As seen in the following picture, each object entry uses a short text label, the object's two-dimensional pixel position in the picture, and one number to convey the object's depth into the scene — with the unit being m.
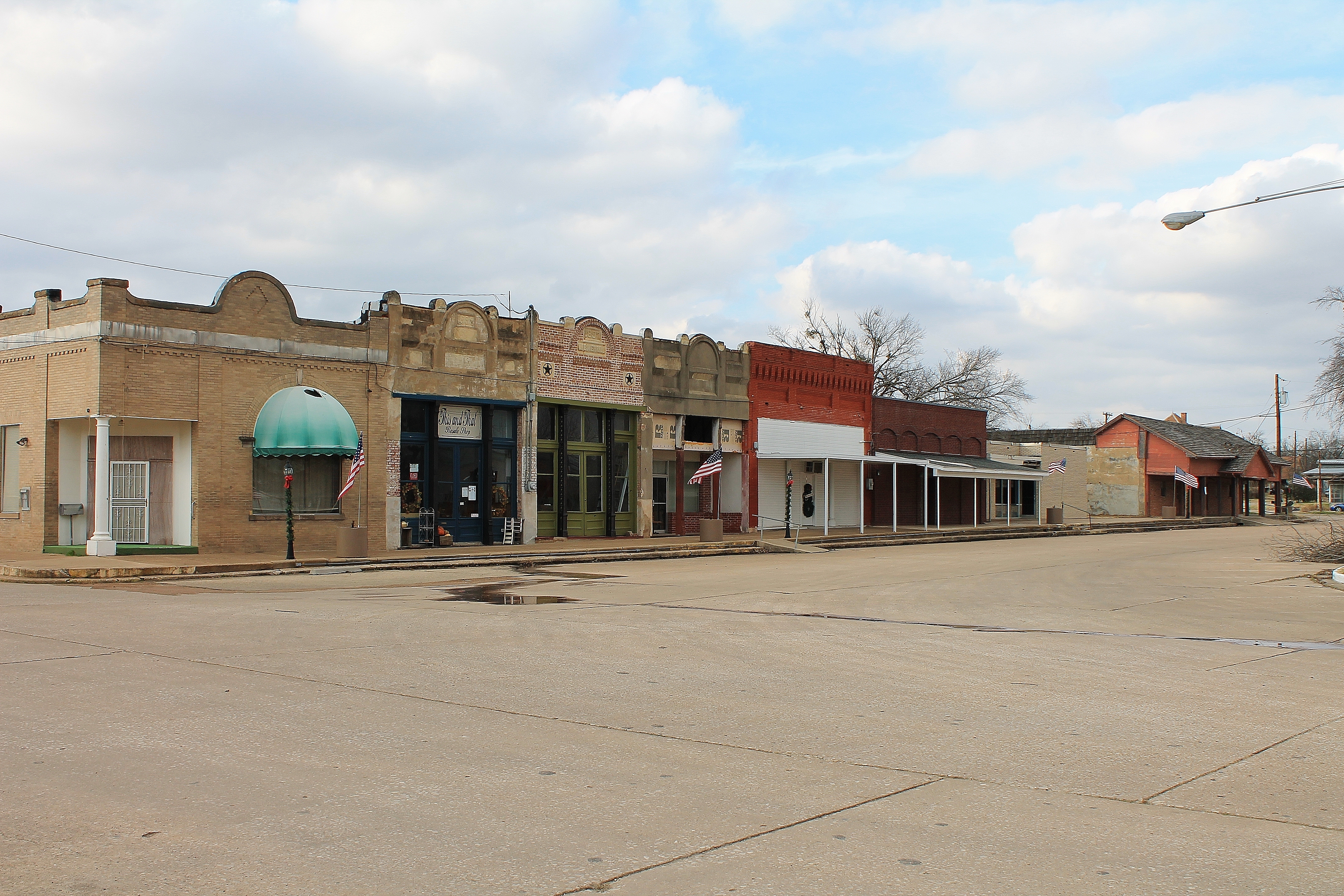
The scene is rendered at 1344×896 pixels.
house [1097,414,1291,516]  65.00
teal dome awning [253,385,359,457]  25.16
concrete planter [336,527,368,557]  24.86
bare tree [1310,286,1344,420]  25.20
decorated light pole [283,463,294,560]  23.23
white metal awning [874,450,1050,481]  42.09
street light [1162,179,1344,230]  16.36
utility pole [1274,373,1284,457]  71.19
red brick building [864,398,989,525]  45.31
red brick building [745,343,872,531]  39.22
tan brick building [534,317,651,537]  32.41
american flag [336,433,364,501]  25.05
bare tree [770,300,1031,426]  64.25
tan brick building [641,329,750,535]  35.88
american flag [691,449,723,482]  34.16
